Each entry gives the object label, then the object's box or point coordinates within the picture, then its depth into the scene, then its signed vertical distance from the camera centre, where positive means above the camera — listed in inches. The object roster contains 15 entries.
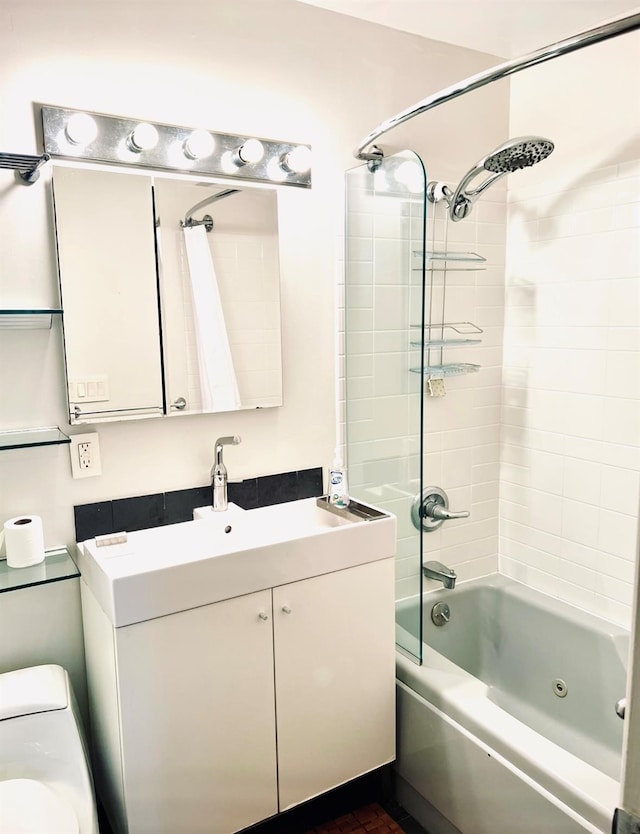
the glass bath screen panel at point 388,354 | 79.0 -2.8
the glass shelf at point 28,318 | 61.9 +1.9
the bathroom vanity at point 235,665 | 61.3 -34.9
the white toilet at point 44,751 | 59.4 -41.4
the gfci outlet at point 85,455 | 70.4 -13.3
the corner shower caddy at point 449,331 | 93.0 +0.1
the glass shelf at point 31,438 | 62.9 -10.5
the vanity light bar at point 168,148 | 66.3 +21.3
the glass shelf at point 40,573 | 63.0 -24.3
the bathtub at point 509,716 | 61.5 -46.4
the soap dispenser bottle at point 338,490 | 80.8 -20.1
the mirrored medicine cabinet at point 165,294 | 68.2 +4.8
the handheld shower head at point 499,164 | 74.4 +21.1
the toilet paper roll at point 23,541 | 65.1 -21.2
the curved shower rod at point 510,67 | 50.9 +24.6
